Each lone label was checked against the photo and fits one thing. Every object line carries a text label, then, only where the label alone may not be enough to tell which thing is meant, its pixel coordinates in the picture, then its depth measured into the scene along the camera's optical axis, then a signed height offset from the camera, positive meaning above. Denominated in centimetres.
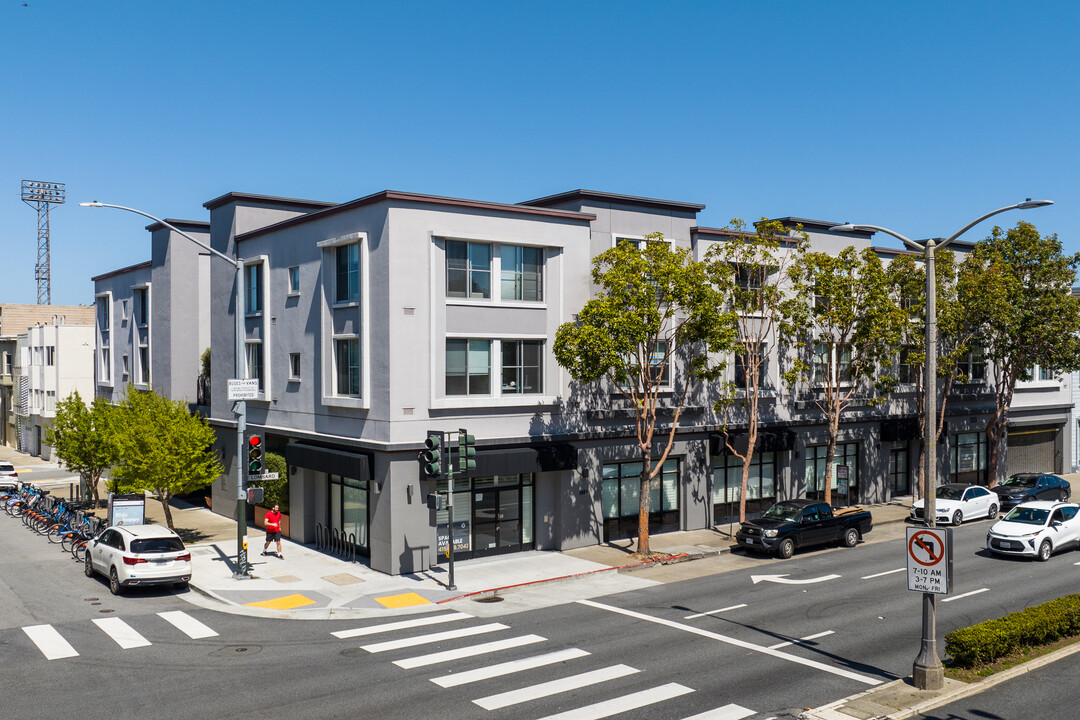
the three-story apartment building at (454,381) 2723 -57
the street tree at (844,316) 3309 +164
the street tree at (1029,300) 3906 +256
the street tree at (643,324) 2752 +118
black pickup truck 2928 -566
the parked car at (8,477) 4572 -581
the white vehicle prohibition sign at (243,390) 2631 -75
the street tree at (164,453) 3025 -300
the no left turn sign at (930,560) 1552 -355
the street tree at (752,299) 3156 +225
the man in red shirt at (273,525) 2923 -527
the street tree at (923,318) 3694 +176
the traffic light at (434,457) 2492 -265
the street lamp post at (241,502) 2608 -407
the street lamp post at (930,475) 1552 -213
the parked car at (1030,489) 3959 -590
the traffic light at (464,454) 2538 -259
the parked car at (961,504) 3588 -595
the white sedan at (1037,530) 2850 -560
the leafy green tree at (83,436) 3599 -286
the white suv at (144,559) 2381 -523
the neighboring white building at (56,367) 6288 -5
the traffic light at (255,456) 2647 -271
